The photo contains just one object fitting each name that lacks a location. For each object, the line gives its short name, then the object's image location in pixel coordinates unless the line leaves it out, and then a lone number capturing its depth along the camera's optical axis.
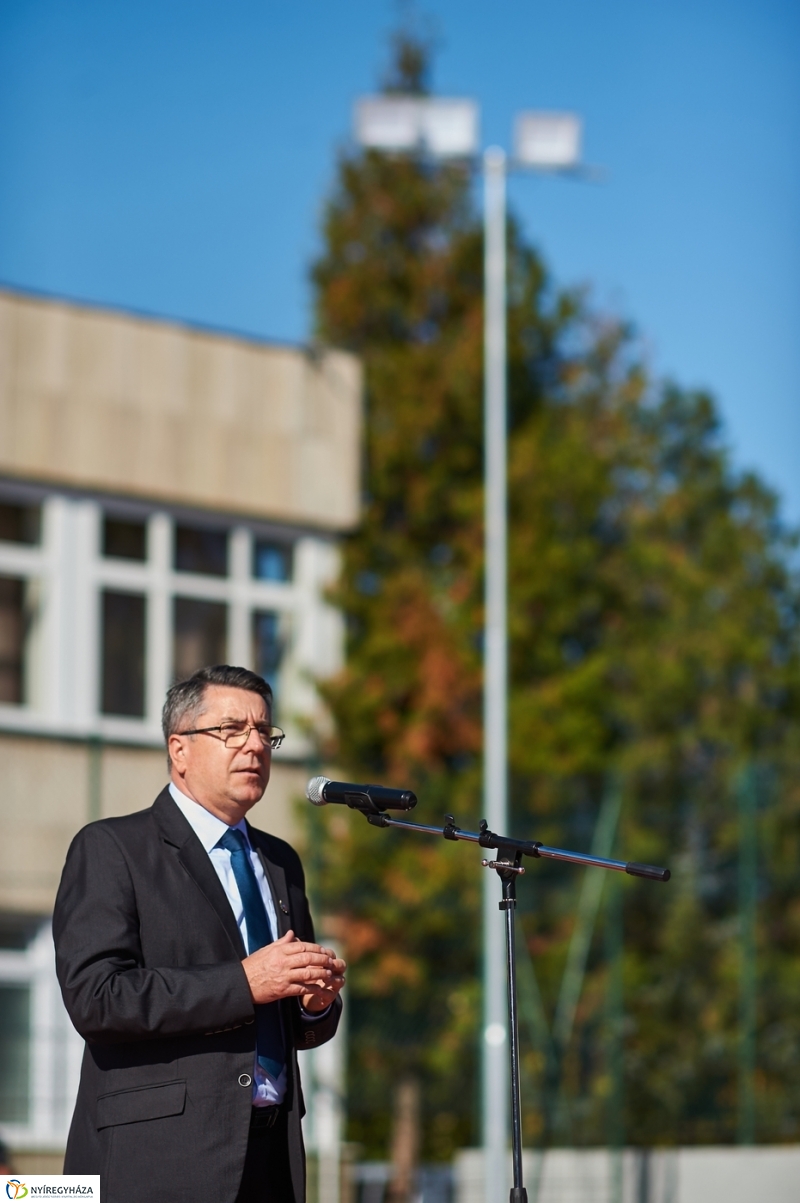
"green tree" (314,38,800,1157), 29.93
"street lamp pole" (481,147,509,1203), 26.49
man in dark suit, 7.69
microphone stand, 8.23
